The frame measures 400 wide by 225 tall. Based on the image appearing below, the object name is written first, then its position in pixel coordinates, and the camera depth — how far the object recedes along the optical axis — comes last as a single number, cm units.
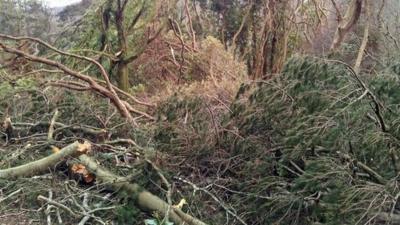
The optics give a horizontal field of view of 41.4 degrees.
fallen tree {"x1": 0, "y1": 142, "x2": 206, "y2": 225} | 403
